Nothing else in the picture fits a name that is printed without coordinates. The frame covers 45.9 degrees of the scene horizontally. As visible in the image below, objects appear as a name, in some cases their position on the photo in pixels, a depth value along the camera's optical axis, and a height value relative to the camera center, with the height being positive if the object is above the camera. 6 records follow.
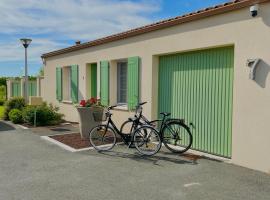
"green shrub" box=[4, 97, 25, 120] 14.00 -0.50
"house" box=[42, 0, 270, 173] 5.81 +0.49
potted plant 8.77 -0.60
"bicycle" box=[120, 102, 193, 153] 7.22 -0.87
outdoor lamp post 13.80 +2.21
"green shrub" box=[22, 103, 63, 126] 11.91 -0.83
